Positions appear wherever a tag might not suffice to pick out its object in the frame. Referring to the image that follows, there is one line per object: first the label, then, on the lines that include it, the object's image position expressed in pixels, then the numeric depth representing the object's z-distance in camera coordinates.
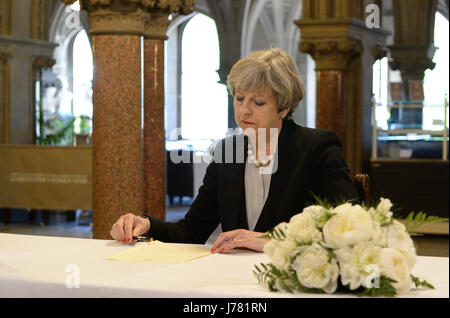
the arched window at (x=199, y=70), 25.75
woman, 2.77
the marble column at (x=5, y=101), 11.51
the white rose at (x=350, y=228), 1.69
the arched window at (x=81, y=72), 26.50
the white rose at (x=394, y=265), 1.68
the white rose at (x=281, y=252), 1.75
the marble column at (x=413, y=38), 15.68
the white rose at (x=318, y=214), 1.75
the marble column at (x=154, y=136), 6.41
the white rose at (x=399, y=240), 1.72
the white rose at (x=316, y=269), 1.71
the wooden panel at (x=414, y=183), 10.52
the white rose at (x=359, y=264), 1.67
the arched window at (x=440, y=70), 23.31
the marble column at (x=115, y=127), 5.77
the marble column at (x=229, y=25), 18.88
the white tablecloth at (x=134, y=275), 1.91
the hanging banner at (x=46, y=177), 9.62
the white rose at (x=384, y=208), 1.77
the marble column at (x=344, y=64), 9.33
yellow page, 2.34
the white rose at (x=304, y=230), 1.73
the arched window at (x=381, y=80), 23.39
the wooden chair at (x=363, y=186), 2.96
